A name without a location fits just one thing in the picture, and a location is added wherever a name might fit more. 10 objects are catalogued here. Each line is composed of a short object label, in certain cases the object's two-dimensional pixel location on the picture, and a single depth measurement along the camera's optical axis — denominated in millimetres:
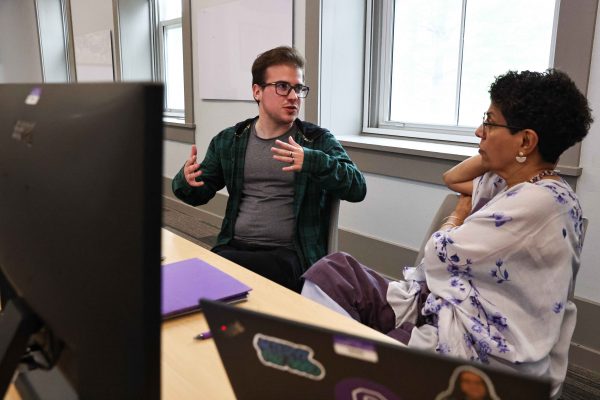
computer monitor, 400
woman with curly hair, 1121
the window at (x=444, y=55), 2342
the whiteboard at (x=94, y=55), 5357
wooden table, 788
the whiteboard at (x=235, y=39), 3238
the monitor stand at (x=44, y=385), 641
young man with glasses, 1731
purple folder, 1034
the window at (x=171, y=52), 4848
